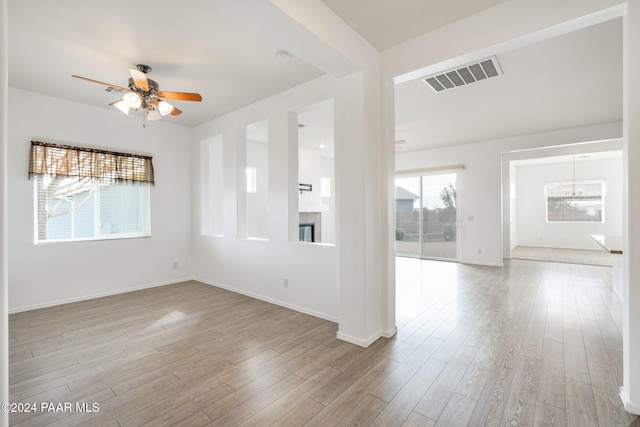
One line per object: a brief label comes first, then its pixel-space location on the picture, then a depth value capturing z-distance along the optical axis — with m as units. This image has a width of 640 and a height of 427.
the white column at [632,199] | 1.71
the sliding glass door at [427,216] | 7.09
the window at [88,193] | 3.85
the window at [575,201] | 8.35
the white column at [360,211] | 2.64
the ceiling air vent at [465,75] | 2.98
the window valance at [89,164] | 3.78
